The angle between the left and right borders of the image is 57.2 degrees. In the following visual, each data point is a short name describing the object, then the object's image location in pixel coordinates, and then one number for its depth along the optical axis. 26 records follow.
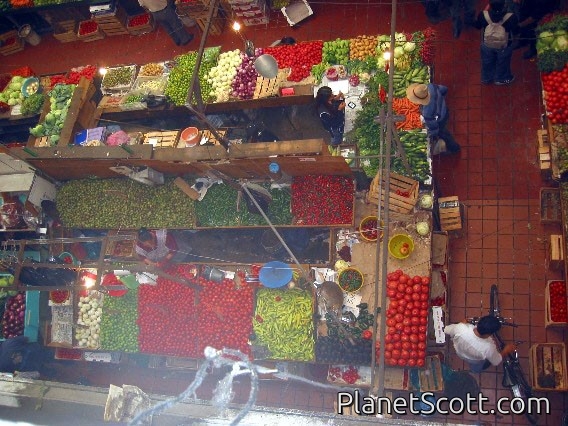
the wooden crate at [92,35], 12.77
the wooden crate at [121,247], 9.60
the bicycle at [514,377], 7.39
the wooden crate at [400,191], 8.04
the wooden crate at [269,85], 9.62
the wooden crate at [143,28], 12.43
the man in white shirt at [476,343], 6.66
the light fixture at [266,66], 8.42
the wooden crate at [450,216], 8.49
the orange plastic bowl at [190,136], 9.38
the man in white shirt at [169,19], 11.27
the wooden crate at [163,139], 9.60
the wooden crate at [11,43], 13.52
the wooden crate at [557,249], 7.84
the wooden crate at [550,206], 8.20
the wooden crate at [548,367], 7.43
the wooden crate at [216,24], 11.67
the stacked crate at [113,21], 12.15
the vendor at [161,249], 8.90
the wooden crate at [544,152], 8.28
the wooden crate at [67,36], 13.09
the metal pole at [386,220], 4.64
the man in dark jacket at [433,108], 8.05
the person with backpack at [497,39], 8.21
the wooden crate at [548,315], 7.64
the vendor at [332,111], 8.65
